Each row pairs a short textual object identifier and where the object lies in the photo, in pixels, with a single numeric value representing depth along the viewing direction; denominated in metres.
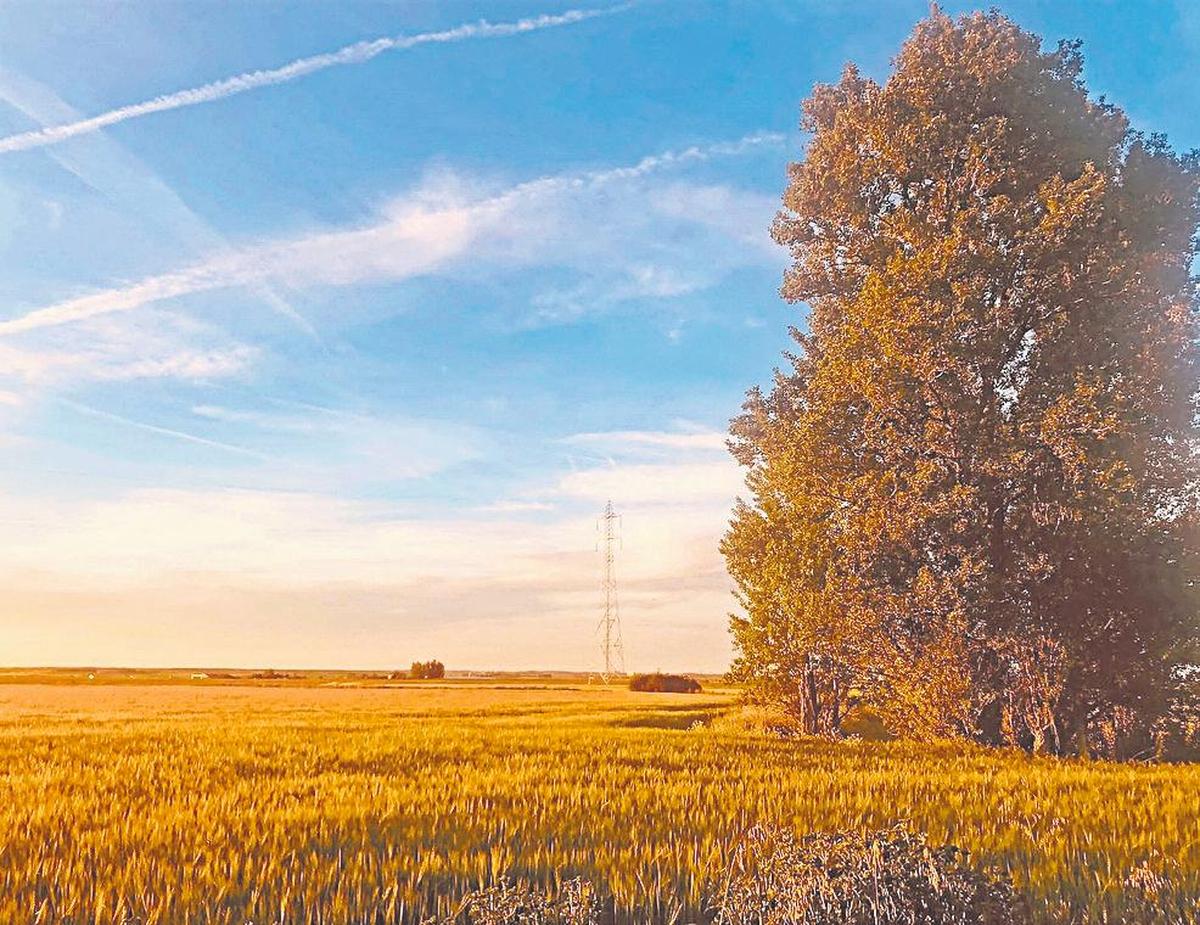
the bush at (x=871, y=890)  4.15
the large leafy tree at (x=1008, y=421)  17.91
